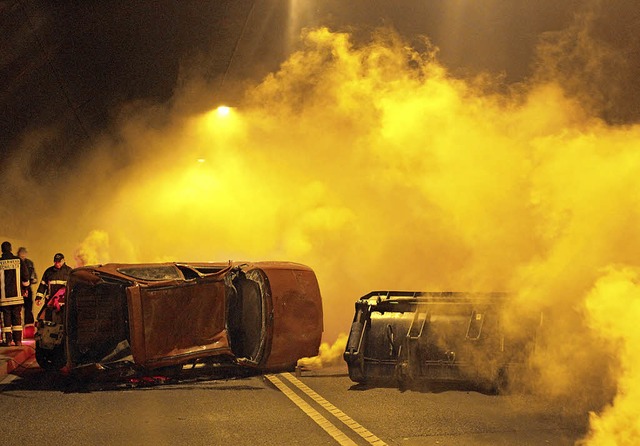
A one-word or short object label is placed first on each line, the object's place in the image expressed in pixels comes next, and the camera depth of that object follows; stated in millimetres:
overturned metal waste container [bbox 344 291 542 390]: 8773
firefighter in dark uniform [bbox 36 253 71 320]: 12625
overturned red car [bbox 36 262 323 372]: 9938
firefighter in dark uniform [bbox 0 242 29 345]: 14414
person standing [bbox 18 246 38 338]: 14852
